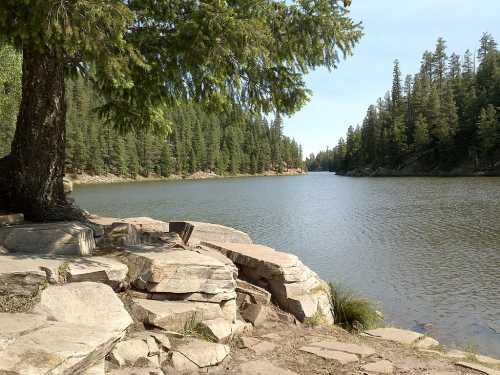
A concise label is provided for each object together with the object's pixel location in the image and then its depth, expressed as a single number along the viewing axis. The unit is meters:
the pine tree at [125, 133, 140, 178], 119.62
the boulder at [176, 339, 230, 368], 5.55
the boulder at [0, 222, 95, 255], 7.18
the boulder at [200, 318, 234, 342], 6.30
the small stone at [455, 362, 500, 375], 6.38
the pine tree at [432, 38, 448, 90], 130.75
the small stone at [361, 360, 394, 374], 5.99
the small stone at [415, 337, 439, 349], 7.97
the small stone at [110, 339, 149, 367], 5.11
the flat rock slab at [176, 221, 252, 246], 10.41
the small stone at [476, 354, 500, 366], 7.40
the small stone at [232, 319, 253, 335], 6.80
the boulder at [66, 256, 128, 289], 6.35
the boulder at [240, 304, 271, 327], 7.47
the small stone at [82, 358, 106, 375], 4.51
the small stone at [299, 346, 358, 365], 6.25
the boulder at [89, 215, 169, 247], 8.39
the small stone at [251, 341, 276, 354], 6.35
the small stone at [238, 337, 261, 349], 6.44
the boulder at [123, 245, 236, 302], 6.88
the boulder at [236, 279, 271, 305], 8.00
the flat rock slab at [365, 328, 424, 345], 8.08
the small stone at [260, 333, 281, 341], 6.97
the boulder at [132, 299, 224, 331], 6.15
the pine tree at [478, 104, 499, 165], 85.44
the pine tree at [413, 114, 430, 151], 100.69
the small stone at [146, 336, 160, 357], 5.43
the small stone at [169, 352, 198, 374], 5.36
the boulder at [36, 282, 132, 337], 5.25
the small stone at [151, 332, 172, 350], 5.63
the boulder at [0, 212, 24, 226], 8.14
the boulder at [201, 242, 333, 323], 8.16
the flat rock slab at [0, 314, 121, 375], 3.86
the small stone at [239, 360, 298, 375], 5.60
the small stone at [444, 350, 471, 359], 7.34
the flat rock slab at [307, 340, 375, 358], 6.61
